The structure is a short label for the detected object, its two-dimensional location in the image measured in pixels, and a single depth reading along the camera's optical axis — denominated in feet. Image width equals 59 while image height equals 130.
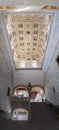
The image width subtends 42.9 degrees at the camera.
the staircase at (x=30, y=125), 9.29
